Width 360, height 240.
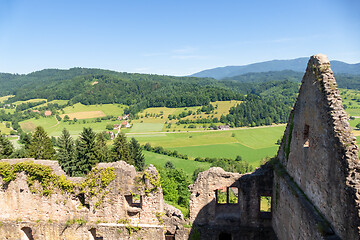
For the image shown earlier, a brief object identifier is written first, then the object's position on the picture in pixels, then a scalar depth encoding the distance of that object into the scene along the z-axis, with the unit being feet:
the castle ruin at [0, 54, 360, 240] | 48.03
